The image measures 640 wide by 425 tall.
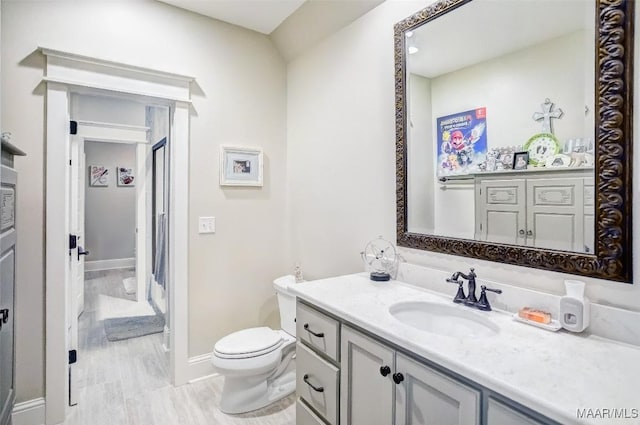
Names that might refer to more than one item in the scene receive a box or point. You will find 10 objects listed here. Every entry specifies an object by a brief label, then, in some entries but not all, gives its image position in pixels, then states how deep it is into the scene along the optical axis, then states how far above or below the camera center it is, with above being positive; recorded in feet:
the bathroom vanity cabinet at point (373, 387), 3.00 -1.89
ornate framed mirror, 3.62 +1.02
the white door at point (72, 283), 7.09 -1.55
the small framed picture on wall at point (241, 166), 8.57 +1.12
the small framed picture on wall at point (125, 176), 21.02 +2.00
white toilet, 6.77 -3.14
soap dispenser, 3.67 -1.04
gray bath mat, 10.80 -3.90
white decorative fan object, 6.05 -0.89
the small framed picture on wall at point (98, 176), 20.18 +1.96
